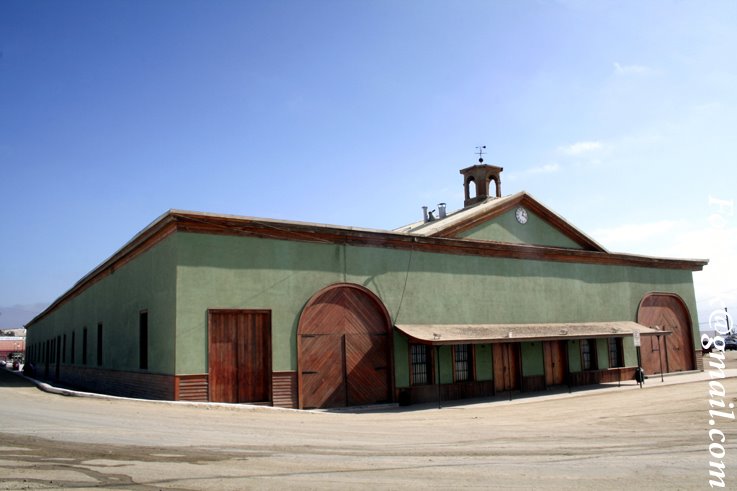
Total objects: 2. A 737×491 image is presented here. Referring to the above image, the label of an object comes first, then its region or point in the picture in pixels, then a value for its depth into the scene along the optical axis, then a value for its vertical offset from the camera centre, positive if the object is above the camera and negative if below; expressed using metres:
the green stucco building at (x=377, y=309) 17.25 +0.52
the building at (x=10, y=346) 91.62 -1.79
